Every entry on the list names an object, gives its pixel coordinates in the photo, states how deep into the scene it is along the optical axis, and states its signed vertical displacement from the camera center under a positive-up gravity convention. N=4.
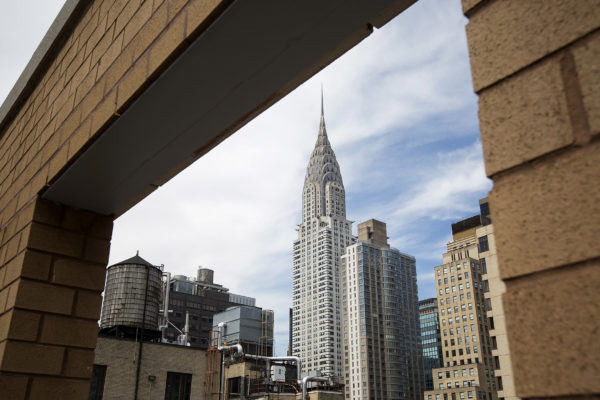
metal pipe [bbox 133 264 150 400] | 17.56 +1.09
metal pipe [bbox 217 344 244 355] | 24.61 +1.87
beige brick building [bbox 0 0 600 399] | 0.85 +0.77
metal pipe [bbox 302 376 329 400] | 27.23 +0.51
